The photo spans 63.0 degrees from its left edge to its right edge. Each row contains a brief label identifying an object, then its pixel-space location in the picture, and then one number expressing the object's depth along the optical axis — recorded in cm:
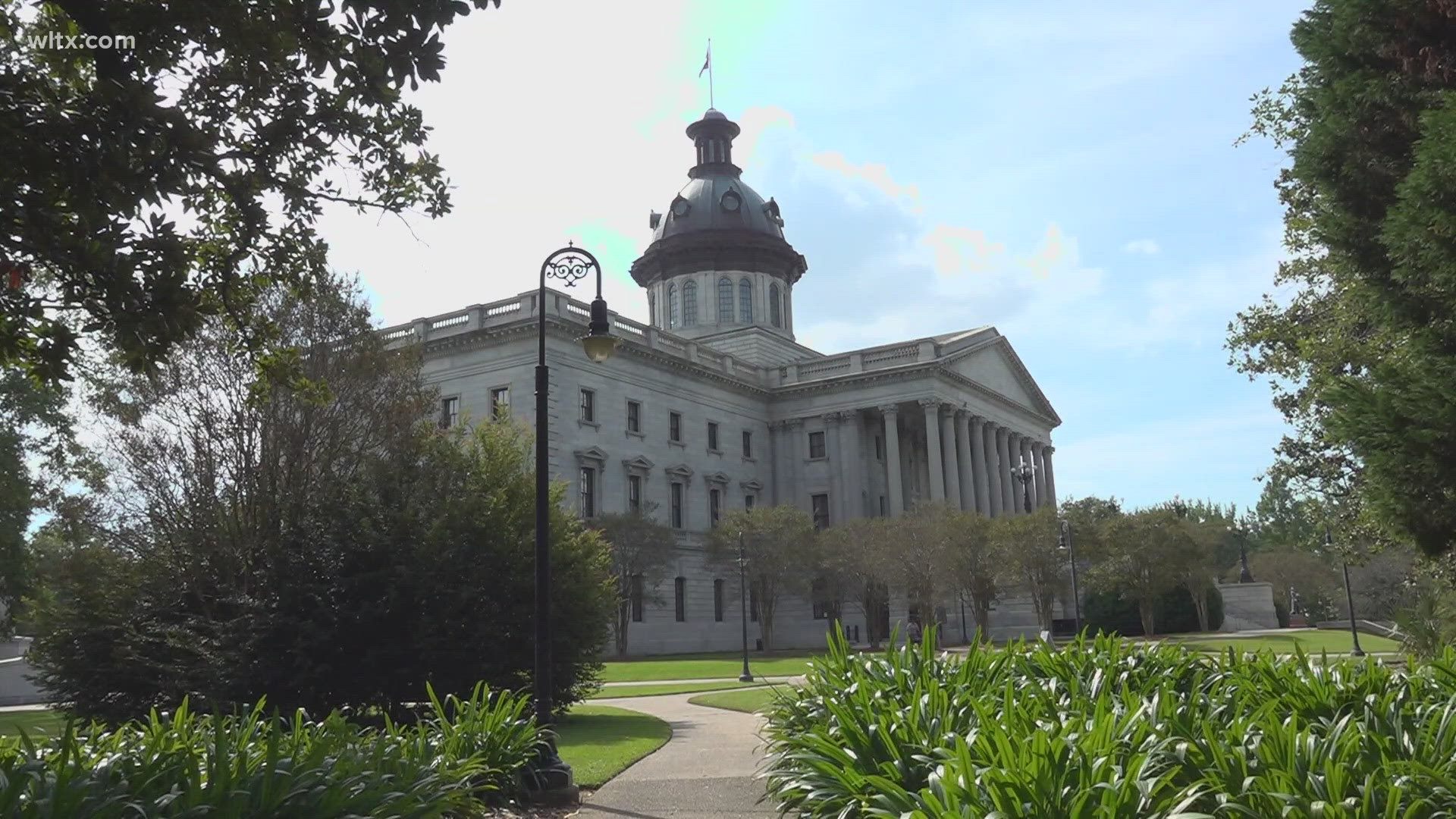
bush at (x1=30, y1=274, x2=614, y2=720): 2119
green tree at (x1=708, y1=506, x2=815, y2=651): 5794
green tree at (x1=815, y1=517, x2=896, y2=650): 5428
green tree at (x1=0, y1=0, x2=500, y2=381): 852
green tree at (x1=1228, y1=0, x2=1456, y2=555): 1184
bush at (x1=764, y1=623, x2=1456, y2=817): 654
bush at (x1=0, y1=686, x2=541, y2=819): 719
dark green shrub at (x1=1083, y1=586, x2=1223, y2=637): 6281
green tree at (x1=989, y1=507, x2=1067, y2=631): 5338
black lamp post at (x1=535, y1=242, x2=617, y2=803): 1245
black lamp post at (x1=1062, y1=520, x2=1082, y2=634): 4906
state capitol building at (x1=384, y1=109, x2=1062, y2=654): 5891
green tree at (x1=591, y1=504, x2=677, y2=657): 5459
